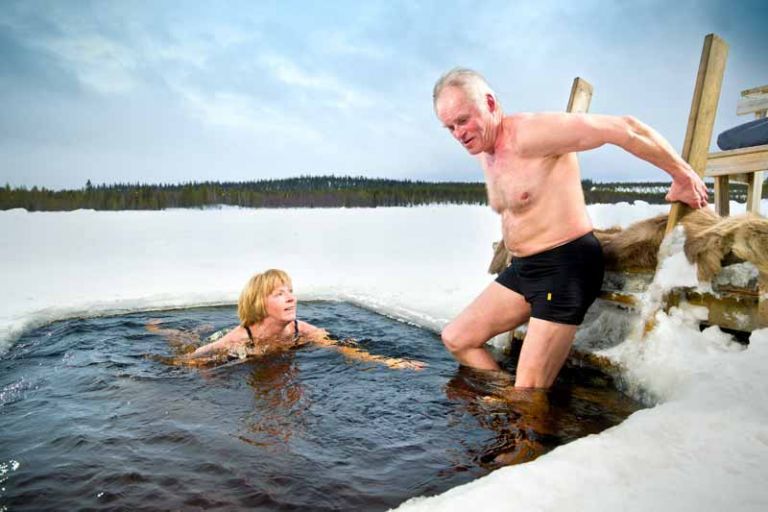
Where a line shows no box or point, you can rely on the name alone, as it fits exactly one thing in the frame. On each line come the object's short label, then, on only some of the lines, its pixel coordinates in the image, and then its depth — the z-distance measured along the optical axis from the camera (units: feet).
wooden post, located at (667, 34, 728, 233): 10.44
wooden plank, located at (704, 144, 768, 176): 14.62
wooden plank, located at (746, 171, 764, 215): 16.43
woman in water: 14.30
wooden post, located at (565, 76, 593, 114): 14.80
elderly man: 10.02
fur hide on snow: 9.04
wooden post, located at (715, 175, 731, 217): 17.58
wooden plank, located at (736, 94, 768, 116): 18.60
